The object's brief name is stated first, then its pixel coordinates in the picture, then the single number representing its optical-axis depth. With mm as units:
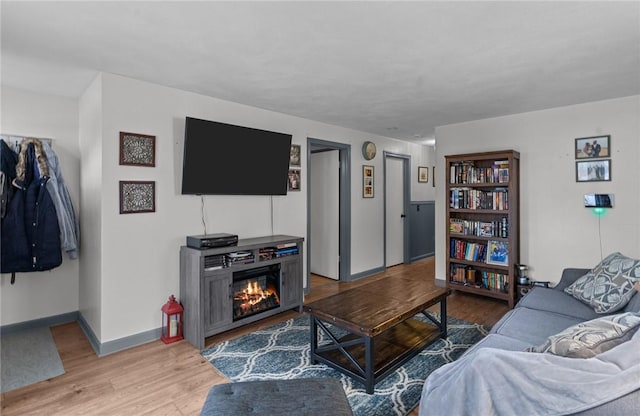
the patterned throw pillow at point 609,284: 2395
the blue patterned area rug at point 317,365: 2139
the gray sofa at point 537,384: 1026
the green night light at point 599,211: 3617
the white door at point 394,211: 5898
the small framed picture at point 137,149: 2900
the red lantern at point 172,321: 3045
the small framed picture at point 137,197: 2908
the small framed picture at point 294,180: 4227
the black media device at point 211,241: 3004
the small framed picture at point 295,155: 4218
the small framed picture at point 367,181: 5340
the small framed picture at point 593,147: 3600
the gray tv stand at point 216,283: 2912
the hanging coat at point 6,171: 3016
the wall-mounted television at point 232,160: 3158
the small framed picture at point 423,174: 6594
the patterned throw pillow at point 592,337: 1242
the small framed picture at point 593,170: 3600
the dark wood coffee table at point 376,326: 2244
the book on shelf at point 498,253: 4074
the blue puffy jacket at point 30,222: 2984
